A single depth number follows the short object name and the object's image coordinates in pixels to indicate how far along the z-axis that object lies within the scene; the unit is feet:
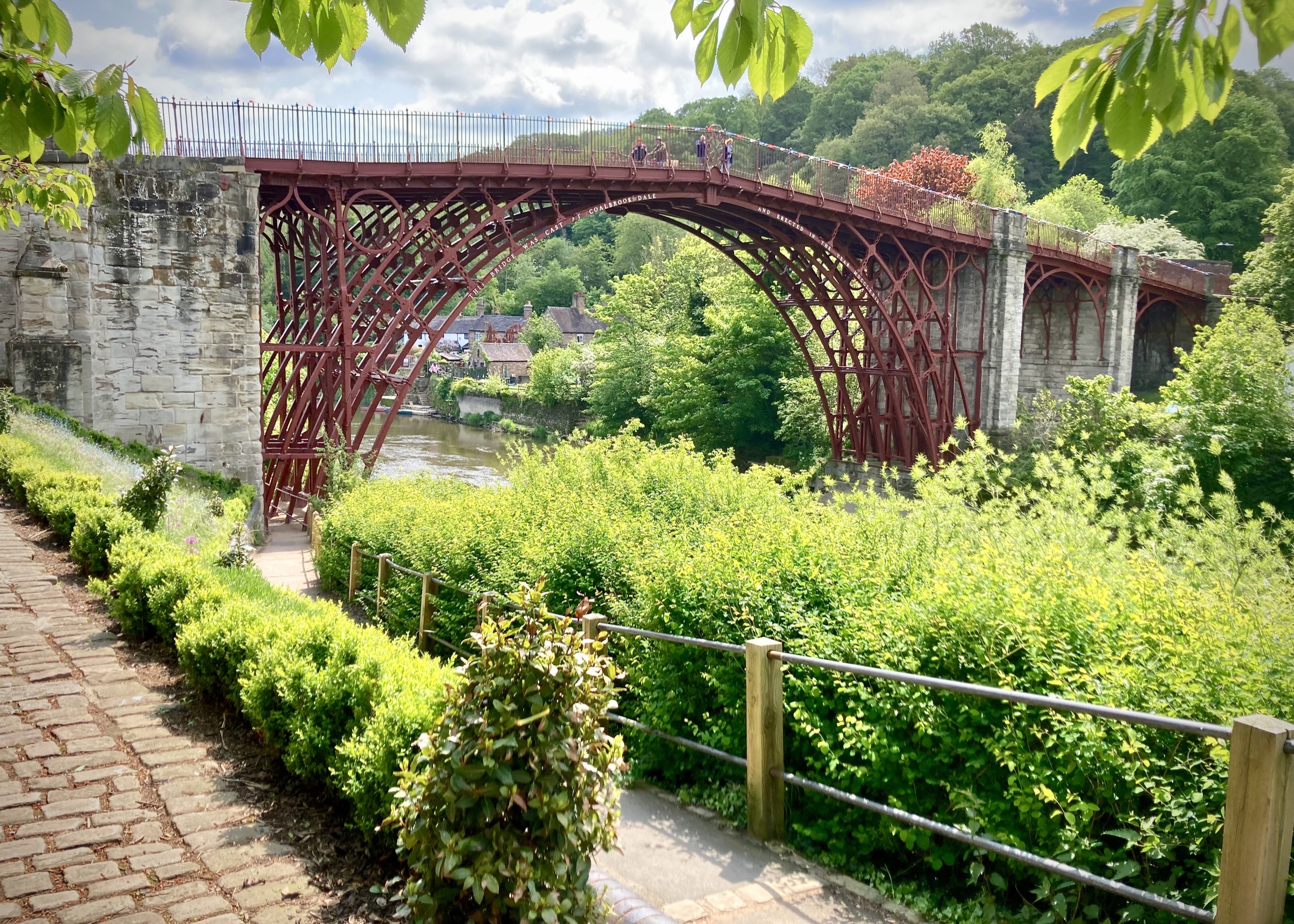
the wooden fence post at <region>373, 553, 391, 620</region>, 30.37
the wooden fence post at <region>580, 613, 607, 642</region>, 17.92
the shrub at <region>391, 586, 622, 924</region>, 9.06
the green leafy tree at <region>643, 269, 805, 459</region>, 109.60
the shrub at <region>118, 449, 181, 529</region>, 26.32
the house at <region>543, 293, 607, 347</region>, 231.30
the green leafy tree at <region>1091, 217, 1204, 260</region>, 122.83
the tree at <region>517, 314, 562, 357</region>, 208.23
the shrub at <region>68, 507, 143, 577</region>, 23.70
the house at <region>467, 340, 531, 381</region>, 211.41
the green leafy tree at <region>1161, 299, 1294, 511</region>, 65.21
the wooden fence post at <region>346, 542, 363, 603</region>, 34.32
